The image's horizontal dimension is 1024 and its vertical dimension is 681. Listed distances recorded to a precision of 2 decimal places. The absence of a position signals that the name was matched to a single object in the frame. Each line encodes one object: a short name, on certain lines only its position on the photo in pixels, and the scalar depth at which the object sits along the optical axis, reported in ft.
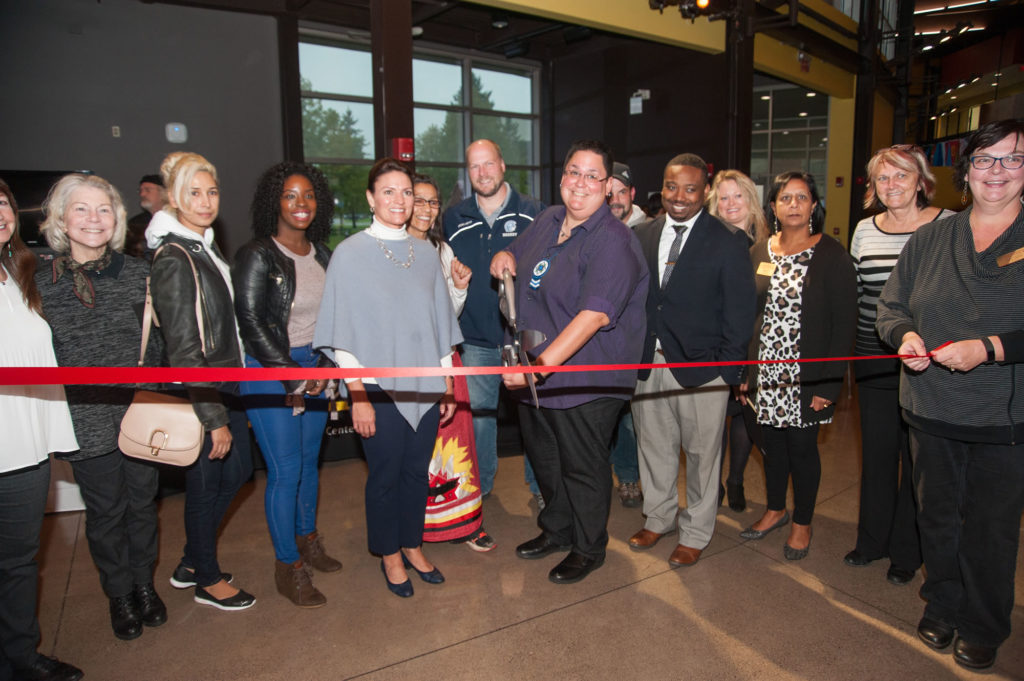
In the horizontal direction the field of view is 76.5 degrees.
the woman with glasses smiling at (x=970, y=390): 6.75
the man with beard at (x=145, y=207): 15.56
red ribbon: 5.52
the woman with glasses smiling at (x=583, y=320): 8.17
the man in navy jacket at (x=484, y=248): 11.21
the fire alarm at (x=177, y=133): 23.62
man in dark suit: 9.02
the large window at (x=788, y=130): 41.16
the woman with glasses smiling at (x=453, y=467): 9.90
